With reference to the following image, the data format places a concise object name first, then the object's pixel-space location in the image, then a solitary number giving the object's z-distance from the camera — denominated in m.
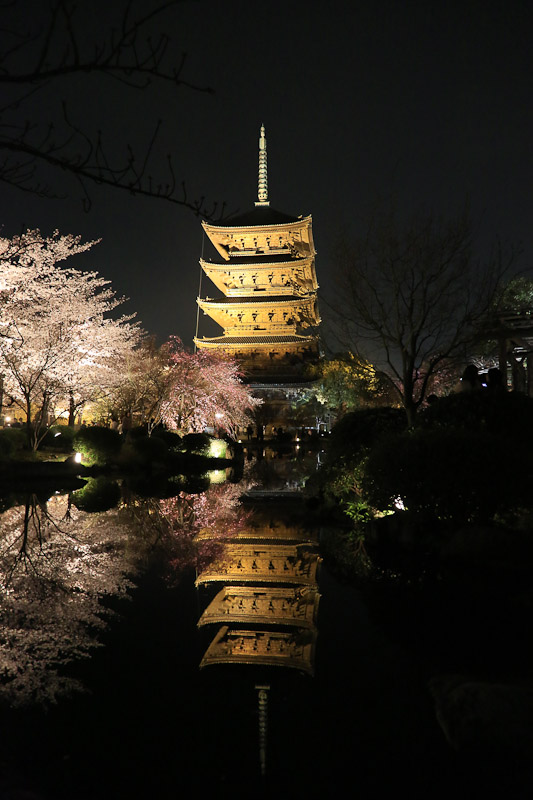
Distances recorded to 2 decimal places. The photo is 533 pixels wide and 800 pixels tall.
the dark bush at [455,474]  7.69
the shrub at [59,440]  25.36
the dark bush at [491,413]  8.40
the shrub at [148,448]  22.66
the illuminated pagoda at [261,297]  44.03
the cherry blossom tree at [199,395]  27.55
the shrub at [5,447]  18.28
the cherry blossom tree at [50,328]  21.55
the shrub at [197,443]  25.66
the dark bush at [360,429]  10.64
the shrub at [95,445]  21.73
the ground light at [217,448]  26.61
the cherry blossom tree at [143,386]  27.22
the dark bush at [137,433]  24.61
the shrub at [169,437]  25.08
